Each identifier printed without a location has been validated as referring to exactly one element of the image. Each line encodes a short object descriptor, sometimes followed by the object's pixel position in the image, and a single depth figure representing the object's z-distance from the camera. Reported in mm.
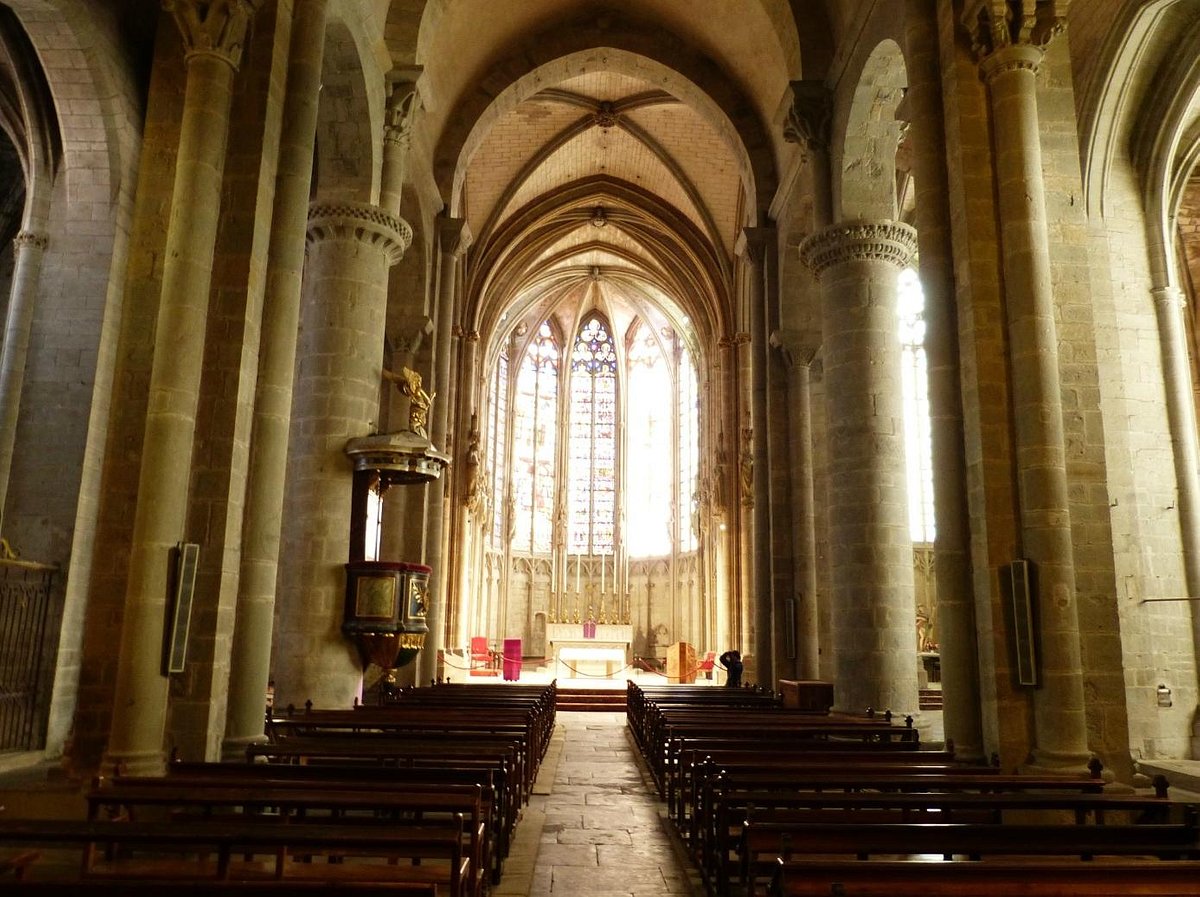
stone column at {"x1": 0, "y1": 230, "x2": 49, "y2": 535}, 12422
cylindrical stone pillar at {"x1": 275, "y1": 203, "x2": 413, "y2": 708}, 10727
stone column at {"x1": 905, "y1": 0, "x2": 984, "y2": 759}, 8062
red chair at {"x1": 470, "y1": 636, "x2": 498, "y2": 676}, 26953
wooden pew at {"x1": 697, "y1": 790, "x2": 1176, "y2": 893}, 4506
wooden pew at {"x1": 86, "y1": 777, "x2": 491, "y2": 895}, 4297
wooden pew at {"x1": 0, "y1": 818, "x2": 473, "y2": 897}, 3568
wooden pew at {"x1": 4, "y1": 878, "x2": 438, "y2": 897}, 2926
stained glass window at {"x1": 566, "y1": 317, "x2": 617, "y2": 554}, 36375
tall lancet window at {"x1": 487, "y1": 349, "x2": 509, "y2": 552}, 34062
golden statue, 12172
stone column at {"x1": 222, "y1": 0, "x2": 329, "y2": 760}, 8398
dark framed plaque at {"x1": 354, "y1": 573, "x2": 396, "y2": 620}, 10836
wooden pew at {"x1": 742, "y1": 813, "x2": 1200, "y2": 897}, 3922
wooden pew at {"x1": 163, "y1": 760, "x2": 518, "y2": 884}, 5141
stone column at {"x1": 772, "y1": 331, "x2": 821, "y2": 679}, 15523
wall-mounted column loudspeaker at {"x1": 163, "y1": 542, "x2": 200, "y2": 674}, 7129
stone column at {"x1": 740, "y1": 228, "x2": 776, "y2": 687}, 16359
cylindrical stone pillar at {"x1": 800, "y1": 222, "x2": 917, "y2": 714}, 11875
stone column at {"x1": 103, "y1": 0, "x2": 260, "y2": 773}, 6965
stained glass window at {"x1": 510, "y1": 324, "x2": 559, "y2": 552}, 35938
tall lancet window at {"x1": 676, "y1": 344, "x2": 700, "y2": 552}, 34062
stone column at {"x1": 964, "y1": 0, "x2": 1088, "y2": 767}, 7309
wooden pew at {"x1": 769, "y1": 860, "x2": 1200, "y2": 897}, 3262
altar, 25844
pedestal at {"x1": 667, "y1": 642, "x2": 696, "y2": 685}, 24688
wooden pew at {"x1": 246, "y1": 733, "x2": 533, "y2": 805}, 6188
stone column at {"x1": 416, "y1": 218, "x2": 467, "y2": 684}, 17531
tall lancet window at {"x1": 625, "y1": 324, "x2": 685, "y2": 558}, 36281
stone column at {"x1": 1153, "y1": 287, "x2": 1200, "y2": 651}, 12945
